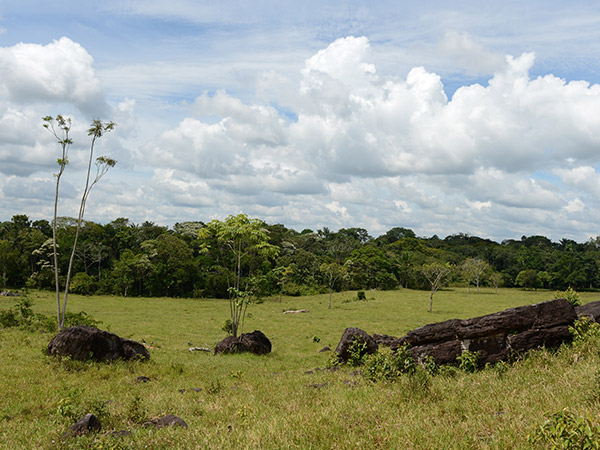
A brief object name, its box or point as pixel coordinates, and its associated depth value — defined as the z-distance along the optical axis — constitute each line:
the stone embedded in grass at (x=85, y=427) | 8.30
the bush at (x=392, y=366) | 12.22
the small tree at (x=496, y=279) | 93.25
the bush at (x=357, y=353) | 16.71
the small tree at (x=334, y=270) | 68.34
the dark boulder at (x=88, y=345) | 17.02
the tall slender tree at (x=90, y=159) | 27.14
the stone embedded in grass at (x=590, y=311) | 12.79
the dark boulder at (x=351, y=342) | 17.47
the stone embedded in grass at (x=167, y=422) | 8.94
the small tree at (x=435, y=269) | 63.12
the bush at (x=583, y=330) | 11.51
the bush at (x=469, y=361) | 11.80
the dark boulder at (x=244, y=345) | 22.45
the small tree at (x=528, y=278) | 100.81
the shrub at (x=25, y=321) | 26.09
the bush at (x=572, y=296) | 17.63
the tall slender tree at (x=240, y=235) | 24.64
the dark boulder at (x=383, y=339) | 24.98
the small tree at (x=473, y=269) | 89.56
